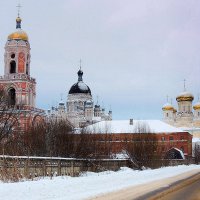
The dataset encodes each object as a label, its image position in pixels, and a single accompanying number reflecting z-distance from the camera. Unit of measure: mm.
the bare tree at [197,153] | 113981
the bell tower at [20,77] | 89312
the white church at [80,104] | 154125
